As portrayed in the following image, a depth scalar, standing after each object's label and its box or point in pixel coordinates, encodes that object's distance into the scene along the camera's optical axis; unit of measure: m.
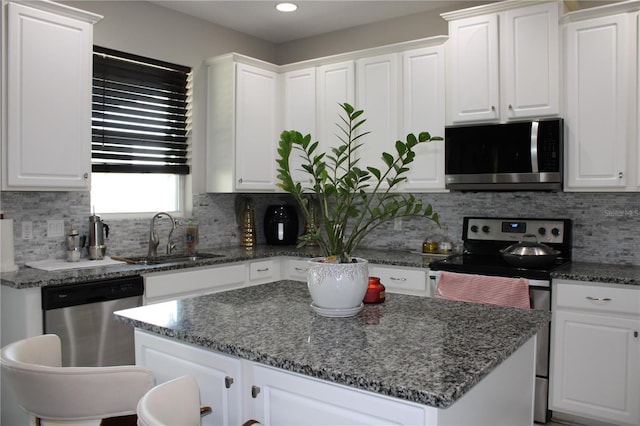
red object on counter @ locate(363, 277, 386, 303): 2.04
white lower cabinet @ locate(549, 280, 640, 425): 2.80
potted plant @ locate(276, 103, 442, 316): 1.72
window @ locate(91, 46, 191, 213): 3.60
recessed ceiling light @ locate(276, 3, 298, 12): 3.92
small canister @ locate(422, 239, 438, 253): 3.95
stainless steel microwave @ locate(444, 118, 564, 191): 3.20
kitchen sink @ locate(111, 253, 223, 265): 3.50
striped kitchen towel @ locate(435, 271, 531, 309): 3.02
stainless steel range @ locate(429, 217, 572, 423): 3.03
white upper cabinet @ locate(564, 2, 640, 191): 3.03
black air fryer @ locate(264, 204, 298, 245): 4.61
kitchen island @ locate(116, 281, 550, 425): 1.24
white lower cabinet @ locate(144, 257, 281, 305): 3.19
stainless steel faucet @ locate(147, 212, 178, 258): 3.76
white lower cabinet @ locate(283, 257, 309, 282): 4.03
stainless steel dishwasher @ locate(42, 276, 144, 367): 2.68
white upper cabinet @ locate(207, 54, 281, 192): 4.11
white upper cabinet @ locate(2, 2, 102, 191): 2.80
